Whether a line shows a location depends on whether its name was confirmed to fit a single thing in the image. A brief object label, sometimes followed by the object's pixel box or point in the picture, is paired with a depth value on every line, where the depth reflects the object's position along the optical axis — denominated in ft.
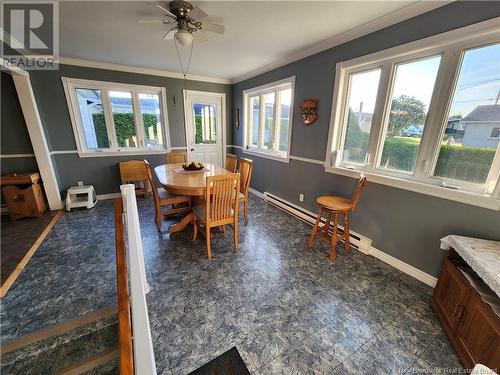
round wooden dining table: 7.54
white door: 15.34
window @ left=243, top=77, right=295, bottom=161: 11.71
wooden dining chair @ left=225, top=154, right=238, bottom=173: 11.20
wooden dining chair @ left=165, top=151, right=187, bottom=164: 12.64
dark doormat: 4.08
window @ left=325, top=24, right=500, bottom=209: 5.25
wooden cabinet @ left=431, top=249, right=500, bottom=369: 3.70
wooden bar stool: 7.34
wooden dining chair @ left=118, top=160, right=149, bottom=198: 13.12
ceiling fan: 5.95
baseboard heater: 7.98
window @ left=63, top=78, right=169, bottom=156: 12.25
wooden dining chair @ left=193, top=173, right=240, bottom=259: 6.97
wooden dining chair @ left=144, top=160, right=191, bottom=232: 8.66
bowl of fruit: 10.10
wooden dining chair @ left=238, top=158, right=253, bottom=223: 9.52
